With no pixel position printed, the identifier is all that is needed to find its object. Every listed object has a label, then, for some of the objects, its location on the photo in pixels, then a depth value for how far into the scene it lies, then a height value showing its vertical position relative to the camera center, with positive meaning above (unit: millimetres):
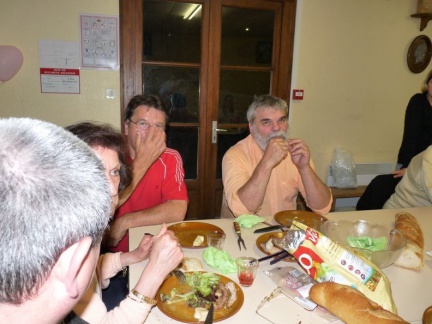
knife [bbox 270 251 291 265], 1302 -580
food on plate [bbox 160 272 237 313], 1066 -610
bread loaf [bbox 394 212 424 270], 1305 -528
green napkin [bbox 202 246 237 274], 1267 -584
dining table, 1016 -614
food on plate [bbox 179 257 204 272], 1246 -594
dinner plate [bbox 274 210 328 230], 1662 -556
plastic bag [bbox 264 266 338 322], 1044 -598
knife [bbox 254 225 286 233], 1589 -570
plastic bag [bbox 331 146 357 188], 3674 -653
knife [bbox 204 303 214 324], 946 -594
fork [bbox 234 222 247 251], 1468 -565
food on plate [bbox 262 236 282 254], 1393 -580
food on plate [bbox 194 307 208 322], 989 -612
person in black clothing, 3039 -126
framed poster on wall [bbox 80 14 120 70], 2926 +500
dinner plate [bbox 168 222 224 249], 1511 -589
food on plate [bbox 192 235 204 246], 1454 -586
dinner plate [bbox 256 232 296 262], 1414 -579
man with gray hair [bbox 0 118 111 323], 454 -163
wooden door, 3107 +359
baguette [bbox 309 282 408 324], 889 -532
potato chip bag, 1000 -466
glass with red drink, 1178 -576
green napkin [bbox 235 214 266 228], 1643 -558
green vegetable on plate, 1335 -525
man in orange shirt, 1898 -385
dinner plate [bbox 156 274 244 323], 989 -615
